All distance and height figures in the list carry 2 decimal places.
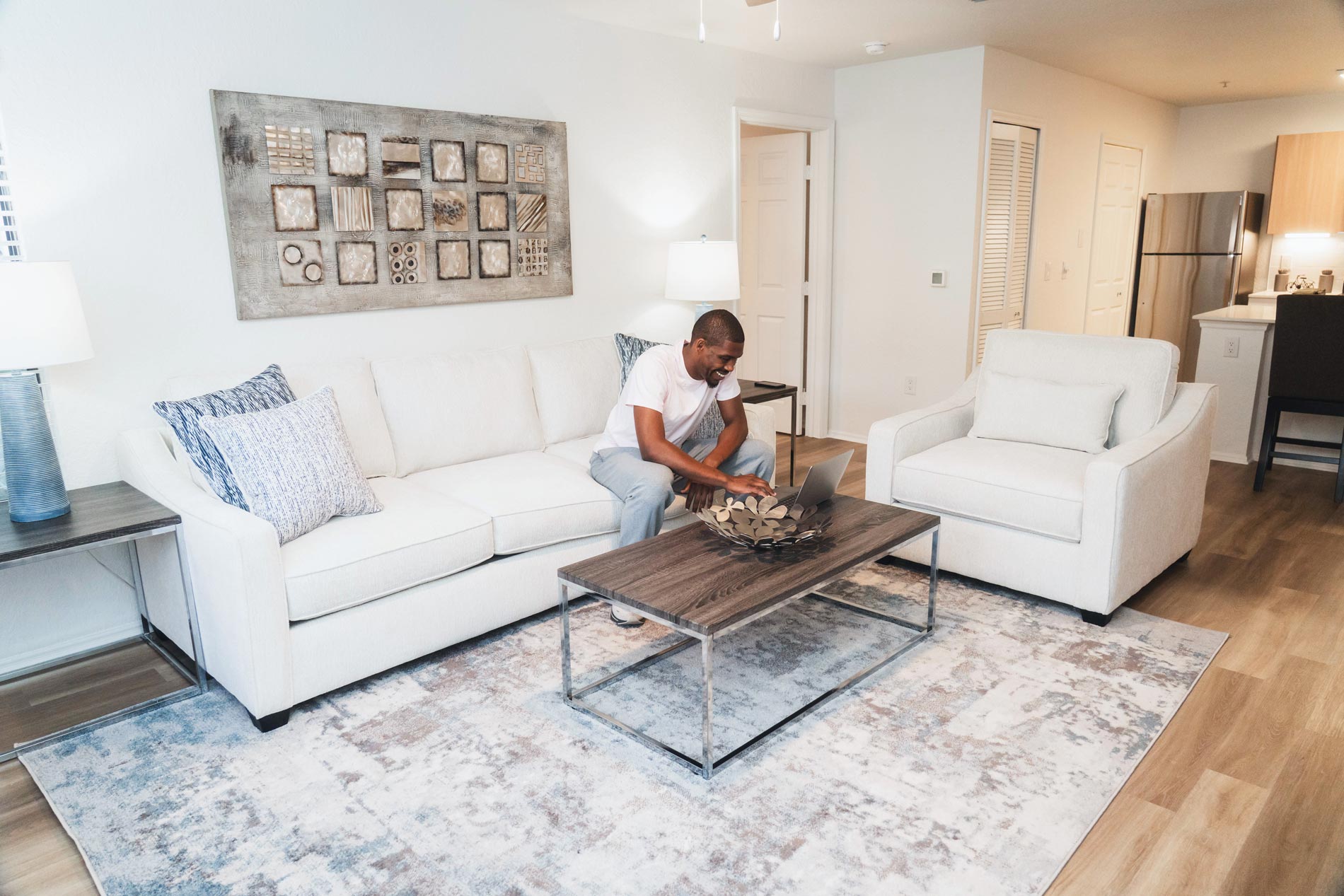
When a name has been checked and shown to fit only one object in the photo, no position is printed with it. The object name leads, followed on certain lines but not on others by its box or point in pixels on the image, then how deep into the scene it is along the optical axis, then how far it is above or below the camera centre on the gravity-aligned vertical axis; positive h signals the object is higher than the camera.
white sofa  2.37 -0.80
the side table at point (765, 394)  4.20 -0.67
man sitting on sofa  2.99 -0.63
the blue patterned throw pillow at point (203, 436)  2.55 -0.48
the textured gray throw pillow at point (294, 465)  2.51 -0.58
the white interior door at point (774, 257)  5.52 -0.02
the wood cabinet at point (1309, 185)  6.53 +0.43
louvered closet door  5.08 +0.13
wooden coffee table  2.11 -0.83
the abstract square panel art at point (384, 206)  3.07 +0.21
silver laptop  2.72 -0.71
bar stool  4.15 -0.54
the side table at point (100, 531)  2.26 -0.69
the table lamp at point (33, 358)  2.27 -0.23
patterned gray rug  1.85 -1.25
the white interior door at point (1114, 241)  6.42 +0.05
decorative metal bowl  2.47 -0.75
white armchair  2.88 -0.81
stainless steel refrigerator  6.81 -0.12
